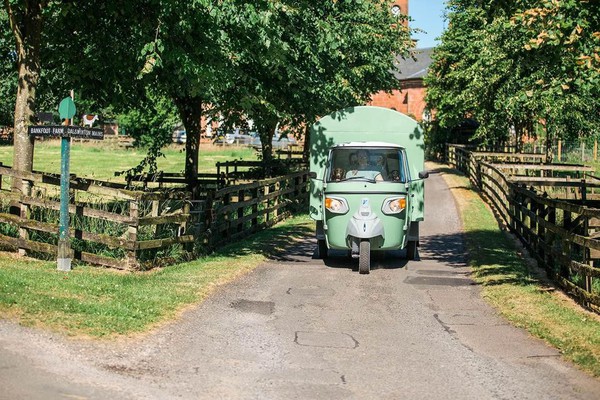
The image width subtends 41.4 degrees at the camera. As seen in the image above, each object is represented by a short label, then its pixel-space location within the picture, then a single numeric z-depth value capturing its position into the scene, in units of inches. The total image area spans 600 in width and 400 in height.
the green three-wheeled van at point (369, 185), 583.8
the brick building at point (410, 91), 3786.9
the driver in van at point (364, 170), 600.4
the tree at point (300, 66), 651.0
